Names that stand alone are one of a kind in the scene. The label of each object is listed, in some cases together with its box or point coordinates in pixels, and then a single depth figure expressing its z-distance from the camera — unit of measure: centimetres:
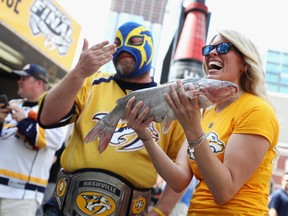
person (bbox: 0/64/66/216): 317
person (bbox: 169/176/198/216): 577
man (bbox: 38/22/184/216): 179
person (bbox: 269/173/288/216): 473
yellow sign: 561
